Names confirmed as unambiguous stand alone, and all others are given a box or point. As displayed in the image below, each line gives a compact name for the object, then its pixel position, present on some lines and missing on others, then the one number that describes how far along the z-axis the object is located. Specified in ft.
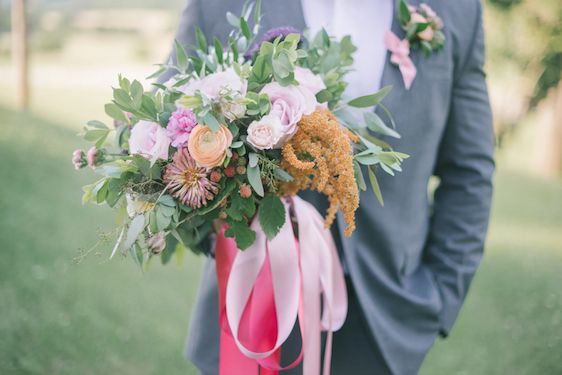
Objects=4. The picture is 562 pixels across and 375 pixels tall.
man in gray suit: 6.46
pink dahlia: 4.66
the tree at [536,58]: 29.86
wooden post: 27.66
